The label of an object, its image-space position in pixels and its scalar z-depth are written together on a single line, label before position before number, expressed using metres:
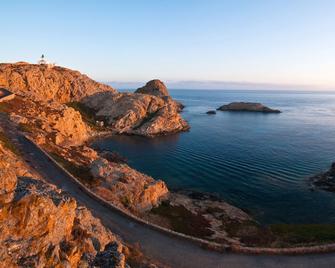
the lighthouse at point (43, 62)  157.51
